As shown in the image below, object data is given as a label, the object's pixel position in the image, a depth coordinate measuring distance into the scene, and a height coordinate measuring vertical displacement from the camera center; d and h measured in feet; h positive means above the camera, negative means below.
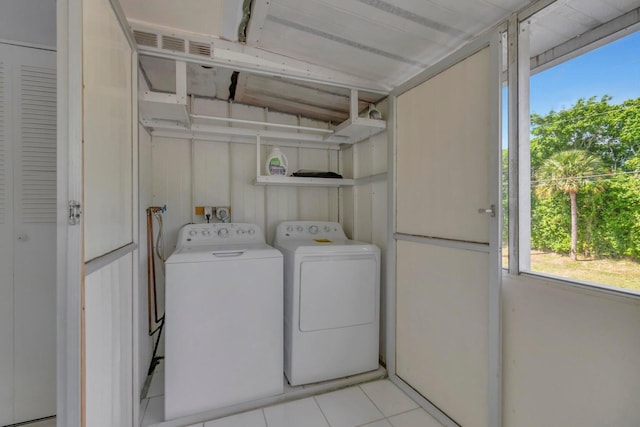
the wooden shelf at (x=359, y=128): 7.04 +2.22
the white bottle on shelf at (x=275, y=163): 7.98 +1.40
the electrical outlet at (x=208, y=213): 7.98 +0.00
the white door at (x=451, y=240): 4.73 -0.55
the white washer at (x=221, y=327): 5.64 -2.40
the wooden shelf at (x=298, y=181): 7.57 +0.91
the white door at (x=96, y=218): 2.74 -0.06
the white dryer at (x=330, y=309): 6.65 -2.36
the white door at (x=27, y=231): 4.99 -0.32
